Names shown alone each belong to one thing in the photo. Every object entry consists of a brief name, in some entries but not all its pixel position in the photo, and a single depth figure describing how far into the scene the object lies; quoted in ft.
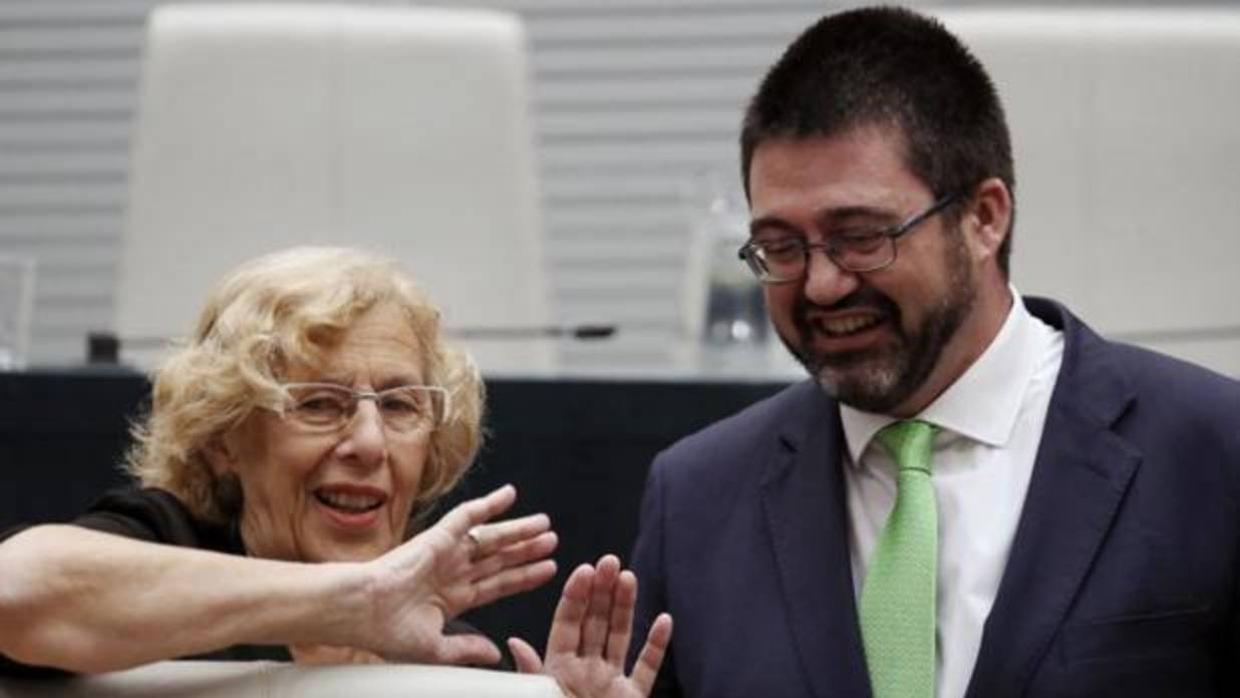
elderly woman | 17.12
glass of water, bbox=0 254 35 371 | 29.99
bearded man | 17.96
